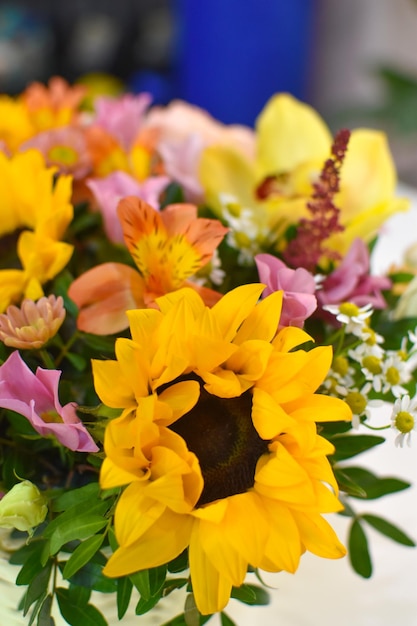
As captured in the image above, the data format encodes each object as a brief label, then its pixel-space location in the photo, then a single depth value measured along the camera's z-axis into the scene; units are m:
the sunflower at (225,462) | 0.64
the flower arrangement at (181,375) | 0.64
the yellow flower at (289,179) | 0.81
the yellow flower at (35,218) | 0.73
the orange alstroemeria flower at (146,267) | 0.70
